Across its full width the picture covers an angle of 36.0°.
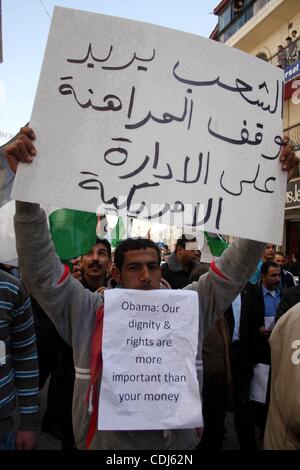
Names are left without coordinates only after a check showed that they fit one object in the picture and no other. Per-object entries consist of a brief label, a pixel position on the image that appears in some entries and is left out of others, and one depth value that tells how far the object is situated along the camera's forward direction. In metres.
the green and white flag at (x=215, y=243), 4.04
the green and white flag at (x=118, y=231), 5.28
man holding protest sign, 1.63
